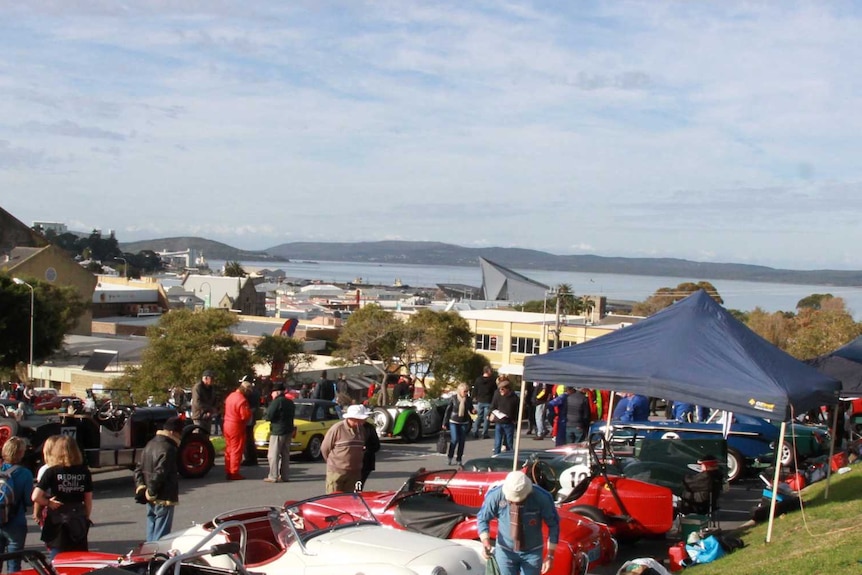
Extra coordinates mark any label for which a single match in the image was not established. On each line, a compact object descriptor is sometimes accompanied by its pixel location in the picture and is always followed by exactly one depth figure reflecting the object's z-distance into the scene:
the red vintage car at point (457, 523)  8.44
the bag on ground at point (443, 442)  17.22
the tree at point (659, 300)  94.31
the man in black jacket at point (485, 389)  19.47
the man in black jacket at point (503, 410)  16.53
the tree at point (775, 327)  61.00
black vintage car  12.67
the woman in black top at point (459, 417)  16.00
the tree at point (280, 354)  53.72
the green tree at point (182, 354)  43.47
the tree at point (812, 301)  115.11
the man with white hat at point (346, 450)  11.42
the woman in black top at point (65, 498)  7.90
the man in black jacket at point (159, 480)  9.26
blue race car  15.41
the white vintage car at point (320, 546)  7.06
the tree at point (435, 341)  58.66
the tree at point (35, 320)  57.94
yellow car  16.98
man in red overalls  14.40
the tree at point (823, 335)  43.88
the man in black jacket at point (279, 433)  14.33
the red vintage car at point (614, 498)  10.18
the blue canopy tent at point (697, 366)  10.46
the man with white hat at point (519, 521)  7.10
